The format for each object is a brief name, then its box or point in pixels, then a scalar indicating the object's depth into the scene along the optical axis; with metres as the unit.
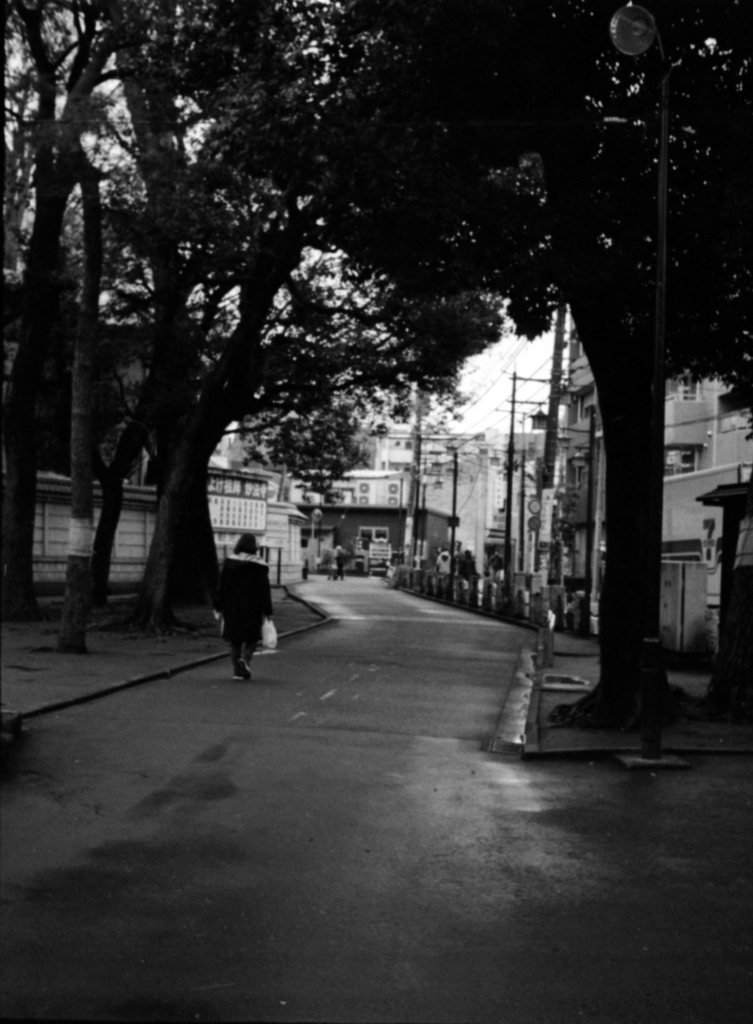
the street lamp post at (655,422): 11.14
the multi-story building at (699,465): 20.53
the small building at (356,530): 99.06
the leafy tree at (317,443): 35.28
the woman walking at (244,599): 16.48
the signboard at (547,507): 31.58
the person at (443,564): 57.08
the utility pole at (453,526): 50.53
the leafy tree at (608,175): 13.06
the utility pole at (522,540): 50.25
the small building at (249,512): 53.22
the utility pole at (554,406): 32.41
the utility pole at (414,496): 63.56
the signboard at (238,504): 53.03
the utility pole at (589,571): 27.70
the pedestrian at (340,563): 79.06
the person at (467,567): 54.06
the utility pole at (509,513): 42.56
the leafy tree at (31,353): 21.83
